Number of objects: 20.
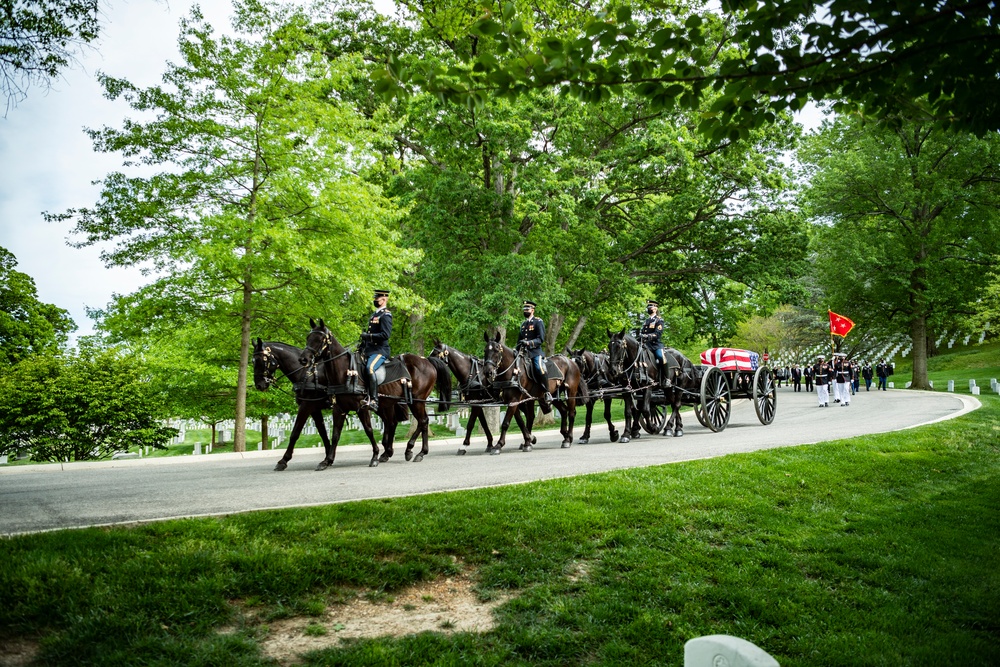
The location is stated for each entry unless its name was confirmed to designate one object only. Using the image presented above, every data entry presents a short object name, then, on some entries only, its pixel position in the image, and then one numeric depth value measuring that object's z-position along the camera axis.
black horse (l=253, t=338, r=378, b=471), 10.51
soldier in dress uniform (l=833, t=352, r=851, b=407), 26.73
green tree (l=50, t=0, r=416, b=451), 14.55
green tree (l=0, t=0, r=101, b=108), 6.48
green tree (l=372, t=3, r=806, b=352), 19.48
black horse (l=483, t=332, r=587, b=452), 13.54
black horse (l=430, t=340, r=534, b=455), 13.34
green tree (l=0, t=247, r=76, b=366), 22.55
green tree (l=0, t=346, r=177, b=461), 15.40
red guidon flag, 30.52
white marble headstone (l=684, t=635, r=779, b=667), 2.07
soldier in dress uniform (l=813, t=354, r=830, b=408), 26.70
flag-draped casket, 17.73
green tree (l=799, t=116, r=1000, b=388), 33.31
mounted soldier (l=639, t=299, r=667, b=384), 16.03
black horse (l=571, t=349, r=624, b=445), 15.78
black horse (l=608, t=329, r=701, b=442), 15.59
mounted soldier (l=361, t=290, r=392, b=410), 11.59
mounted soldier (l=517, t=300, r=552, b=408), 14.26
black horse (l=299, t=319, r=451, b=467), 10.96
